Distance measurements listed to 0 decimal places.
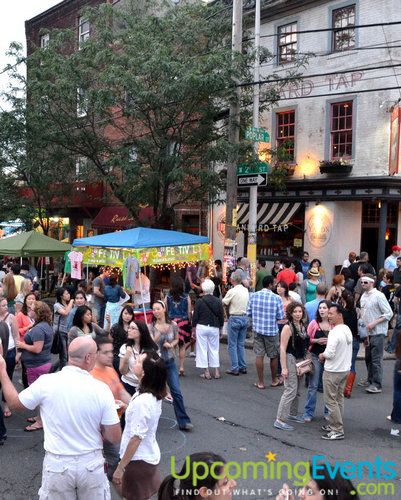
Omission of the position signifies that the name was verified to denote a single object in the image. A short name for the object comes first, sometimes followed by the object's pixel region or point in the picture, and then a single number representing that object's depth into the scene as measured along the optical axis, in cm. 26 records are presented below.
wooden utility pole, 1337
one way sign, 1356
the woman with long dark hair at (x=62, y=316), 845
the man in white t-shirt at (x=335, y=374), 670
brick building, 2117
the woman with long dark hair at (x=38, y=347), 695
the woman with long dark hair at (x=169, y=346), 679
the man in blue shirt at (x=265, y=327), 905
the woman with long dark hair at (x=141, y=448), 397
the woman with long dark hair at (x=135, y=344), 603
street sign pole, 1364
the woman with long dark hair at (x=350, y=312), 812
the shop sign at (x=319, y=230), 1720
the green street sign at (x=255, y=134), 1323
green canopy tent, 1481
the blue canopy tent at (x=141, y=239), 1097
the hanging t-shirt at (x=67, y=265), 1337
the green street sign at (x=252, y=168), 1406
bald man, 358
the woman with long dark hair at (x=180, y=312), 970
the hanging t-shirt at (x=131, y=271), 1086
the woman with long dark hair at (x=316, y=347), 735
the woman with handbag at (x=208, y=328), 950
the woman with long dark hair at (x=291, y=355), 708
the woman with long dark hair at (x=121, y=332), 689
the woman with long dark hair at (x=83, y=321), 734
